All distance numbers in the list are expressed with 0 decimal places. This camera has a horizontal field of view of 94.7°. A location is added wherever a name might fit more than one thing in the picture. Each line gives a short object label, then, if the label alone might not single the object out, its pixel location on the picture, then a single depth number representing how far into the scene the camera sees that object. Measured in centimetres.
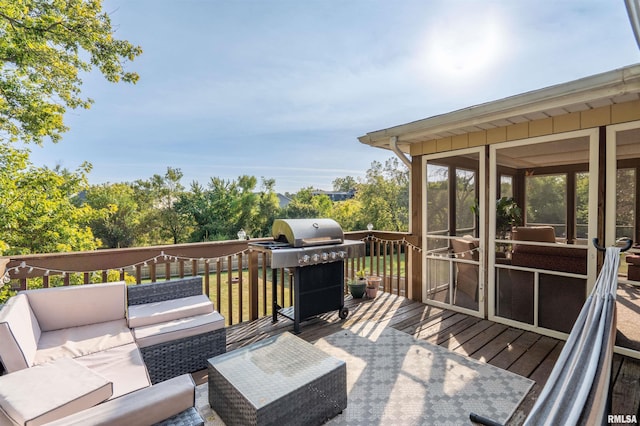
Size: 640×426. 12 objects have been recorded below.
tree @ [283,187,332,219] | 1728
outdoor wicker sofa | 129
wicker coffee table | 174
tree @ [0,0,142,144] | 520
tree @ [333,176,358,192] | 3416
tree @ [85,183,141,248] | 1556
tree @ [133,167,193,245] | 1692
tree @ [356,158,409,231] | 1427
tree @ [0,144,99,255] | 627
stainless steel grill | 335
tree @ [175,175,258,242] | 1717
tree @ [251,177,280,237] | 1770
